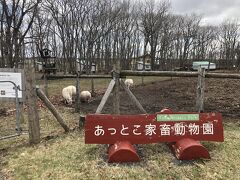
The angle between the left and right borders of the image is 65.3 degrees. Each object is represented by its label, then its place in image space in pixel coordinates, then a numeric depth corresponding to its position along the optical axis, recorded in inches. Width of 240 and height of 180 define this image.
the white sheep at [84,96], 277.8
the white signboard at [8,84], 158.3
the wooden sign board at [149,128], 120.7
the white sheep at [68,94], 271.4
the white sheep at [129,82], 392.9
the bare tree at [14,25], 592.7
